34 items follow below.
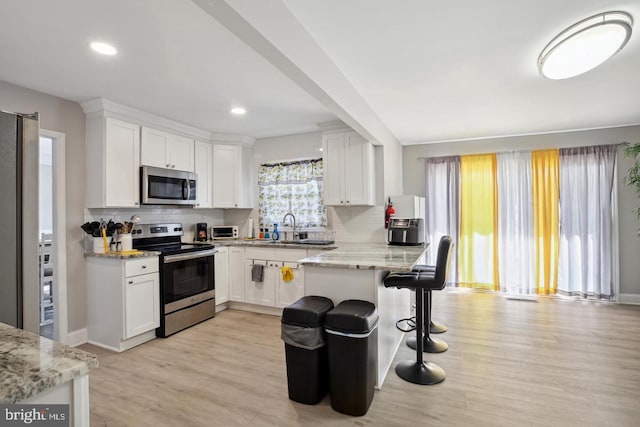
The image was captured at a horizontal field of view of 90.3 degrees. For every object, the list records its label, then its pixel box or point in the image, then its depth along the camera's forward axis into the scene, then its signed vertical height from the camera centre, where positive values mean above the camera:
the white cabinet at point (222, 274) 4.12 -0.76
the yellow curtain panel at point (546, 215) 4.53 -0.03
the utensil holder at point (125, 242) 3.34 -0.26
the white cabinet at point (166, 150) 3.59 +0.80
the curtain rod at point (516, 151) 4.30 +0.93
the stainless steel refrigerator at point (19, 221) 1.45 -0.02
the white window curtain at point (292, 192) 4.62 +0.34
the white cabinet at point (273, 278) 3.92 -0.80
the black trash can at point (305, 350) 2.11 -0.92
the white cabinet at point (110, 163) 3.21 +0.56
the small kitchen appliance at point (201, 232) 4.50 -0.23
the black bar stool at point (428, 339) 2.93 -1.20
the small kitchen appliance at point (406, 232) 3.81 -0.21
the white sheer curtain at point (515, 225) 4.66 -0.17
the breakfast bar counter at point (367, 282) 2.34 -0.51
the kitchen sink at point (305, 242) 4.14 -0.35
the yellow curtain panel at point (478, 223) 4.83 -0.14
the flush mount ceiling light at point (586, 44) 1.91 +1.10
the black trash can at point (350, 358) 2.02 -0.92
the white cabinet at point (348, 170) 3.96 +0.58
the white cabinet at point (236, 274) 4.26 -0.78
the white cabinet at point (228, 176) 4.61 +0.58
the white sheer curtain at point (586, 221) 4.31 -0.11
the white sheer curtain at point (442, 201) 4.99 +0.20
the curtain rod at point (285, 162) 4.71 +0.81
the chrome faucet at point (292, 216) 4.64 -0.02
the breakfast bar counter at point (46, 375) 0.69 -0.36
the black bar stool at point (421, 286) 2.38 -0.54
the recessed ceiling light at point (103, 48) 2.17 +1.18
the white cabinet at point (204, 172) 4.33 +0.62
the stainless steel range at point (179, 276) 3.39 -0.69
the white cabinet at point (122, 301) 3.05 -0.84
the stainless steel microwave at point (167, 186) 3.53 +0.36
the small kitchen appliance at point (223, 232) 4.66 -0.24
